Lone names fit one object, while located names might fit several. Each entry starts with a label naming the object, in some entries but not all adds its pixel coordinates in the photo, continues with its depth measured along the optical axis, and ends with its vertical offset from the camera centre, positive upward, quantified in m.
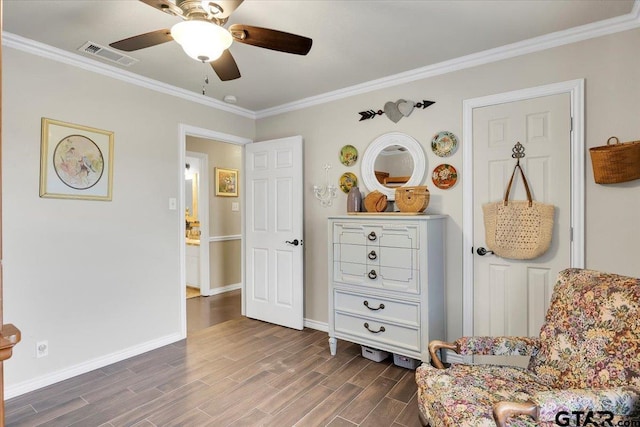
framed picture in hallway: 5.48 +0.45
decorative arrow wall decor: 3.12 +0.91
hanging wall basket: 2.20 +0.30
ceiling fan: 1.67 +0.90
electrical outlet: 2.59 -0.99
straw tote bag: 2.53 -0.12
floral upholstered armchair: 1.28 -0.69
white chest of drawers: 2.70 -0.57
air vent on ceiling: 2.62 +1.19
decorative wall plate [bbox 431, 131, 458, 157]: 2.94 +0.55
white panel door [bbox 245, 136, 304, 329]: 3.78 -0.23
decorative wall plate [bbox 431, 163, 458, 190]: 2.95 +0.29
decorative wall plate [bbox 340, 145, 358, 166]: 3.52 +0.55
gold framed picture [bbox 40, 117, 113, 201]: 2.65 +0.39
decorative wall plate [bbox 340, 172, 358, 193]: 3.52 +0.29
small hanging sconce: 3.70 +0.20
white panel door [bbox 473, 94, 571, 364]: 2.52 +0.14
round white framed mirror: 3.15 +0.43
